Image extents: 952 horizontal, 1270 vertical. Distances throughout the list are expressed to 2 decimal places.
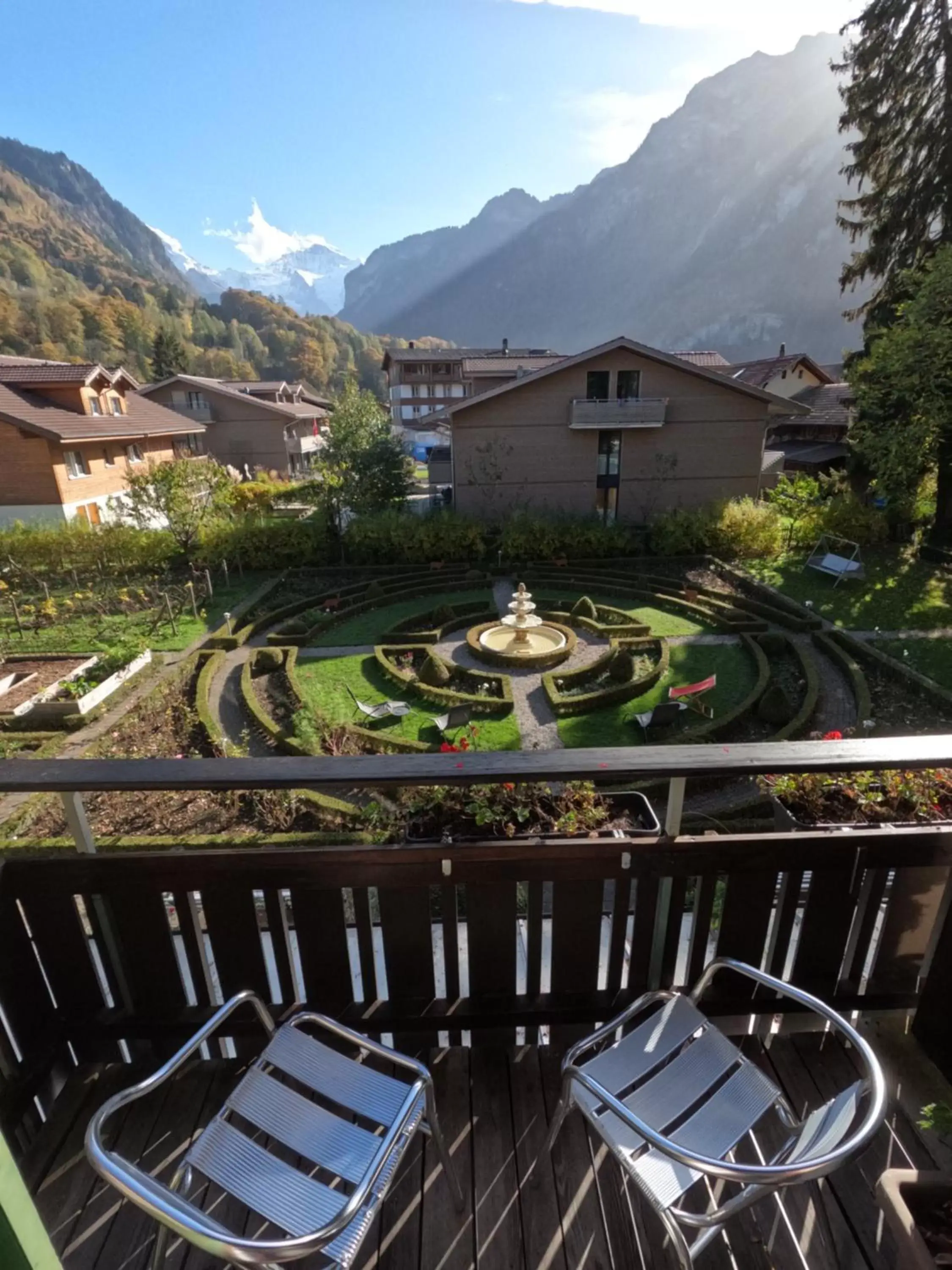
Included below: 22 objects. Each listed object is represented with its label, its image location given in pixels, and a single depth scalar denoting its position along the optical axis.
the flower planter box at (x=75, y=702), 9.60
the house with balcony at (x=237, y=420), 34.19
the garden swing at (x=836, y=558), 15.43
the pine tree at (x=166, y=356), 48.09
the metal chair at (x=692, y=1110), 1.44
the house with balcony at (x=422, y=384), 53.50
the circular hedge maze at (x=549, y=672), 8.93
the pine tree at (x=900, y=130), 15.72
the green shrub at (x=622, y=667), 10.44
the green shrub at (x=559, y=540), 17.94
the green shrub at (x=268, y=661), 11.48
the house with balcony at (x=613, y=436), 19.50
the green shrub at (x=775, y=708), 8.89
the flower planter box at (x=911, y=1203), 1.37
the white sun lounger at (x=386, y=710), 9.18
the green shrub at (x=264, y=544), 17.98
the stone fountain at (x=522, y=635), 11.79
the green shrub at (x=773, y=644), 11.38
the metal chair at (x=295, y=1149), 1.31
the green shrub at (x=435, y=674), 10.39
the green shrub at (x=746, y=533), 17.92
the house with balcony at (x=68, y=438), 20.08
